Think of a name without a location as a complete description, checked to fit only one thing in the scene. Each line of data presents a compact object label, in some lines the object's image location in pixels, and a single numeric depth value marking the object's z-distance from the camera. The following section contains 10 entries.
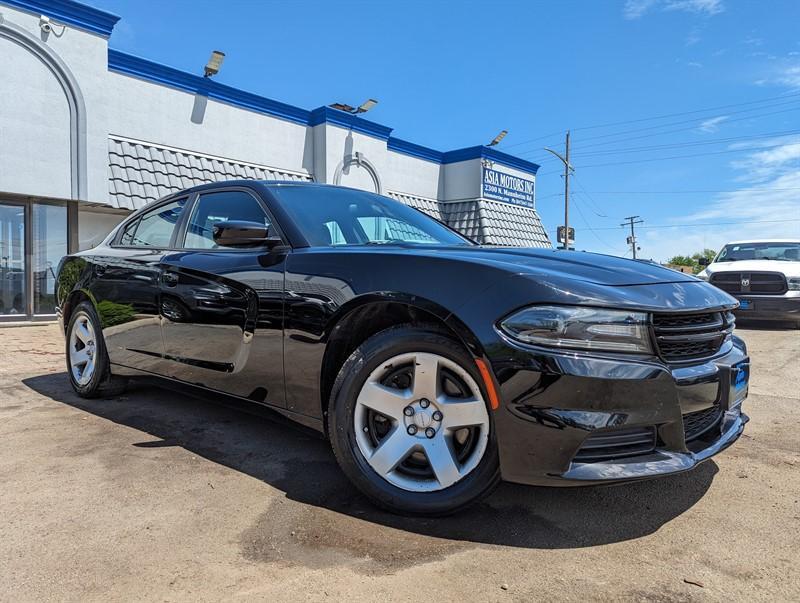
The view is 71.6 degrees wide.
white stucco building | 9.21
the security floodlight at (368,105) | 14.54
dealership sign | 17.30
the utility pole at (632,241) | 44.81
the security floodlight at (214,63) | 11.45
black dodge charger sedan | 1.97
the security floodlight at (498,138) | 17.86
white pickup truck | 9.38
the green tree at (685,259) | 69.12
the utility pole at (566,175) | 27.18
